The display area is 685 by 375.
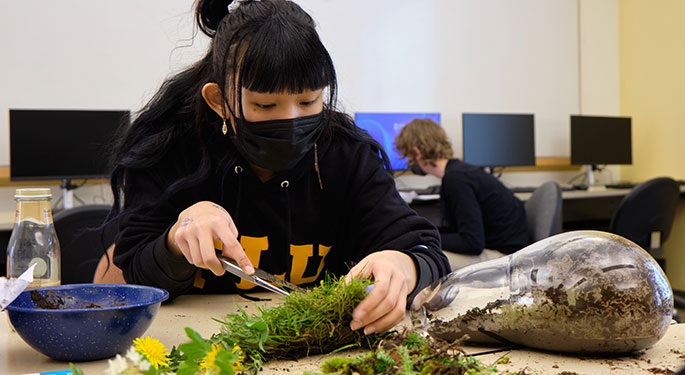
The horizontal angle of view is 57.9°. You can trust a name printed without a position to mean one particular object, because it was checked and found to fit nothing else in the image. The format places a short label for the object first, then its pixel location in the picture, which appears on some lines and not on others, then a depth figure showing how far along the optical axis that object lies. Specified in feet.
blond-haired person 9.49
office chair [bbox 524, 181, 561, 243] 9.08
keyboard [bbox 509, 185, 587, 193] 12.94
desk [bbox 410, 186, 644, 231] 12.84
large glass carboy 2.39
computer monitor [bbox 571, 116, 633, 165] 14.87
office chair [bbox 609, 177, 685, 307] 10.89
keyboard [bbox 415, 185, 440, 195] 12.82
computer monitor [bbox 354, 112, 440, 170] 12.59
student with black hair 3.45
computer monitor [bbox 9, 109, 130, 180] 9.98
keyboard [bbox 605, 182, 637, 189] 14.68
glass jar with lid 3.02
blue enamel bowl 2.39
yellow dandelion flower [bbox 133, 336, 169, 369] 2.11
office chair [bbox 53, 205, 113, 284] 6.19
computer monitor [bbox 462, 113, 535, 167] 13.55
